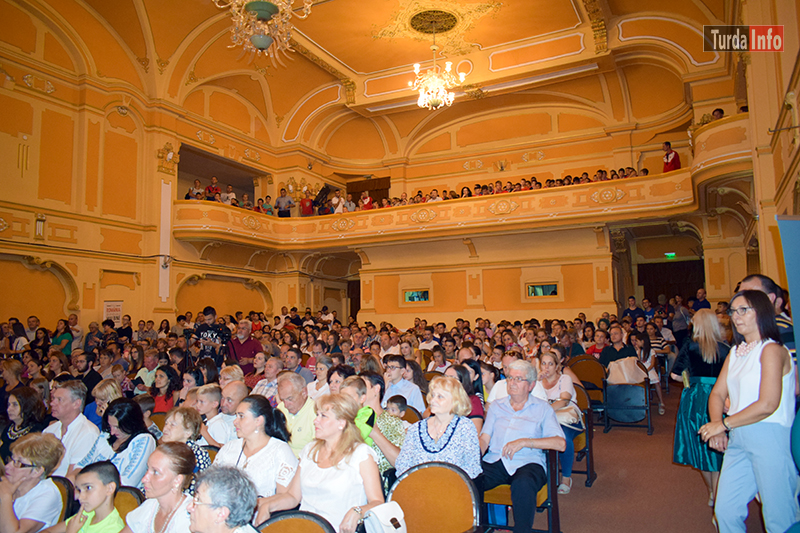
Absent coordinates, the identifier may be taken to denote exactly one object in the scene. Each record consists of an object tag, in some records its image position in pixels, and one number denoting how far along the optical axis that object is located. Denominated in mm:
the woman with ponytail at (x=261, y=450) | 2865
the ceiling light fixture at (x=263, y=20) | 7340
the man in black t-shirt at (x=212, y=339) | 6988
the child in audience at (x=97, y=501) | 2461
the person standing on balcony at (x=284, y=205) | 15578
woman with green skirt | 3279
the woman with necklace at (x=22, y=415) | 4086
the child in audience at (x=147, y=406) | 3960
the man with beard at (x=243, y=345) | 7211
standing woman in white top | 2295
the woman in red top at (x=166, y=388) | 4980
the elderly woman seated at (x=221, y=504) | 1896
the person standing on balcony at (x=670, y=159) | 11969
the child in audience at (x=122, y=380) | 6020
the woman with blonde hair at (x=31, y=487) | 2688
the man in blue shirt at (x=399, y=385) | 4453
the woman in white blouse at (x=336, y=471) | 2504
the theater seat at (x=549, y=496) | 3229
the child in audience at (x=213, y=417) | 3807
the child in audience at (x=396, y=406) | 3678
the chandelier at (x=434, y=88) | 11648
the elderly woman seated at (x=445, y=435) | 2906
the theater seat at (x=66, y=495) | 2815
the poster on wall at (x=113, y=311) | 11809
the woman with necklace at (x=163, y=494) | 2373
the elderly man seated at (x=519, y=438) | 3174
